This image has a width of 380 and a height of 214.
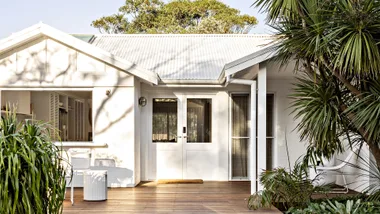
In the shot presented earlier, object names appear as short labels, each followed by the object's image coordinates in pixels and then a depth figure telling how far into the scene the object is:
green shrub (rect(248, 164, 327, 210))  7.43
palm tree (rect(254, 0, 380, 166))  5.88
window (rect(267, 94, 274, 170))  11.62
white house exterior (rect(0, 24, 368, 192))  9.81
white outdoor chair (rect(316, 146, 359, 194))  9.05
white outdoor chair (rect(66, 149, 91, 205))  8.22
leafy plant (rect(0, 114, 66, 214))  4.09
